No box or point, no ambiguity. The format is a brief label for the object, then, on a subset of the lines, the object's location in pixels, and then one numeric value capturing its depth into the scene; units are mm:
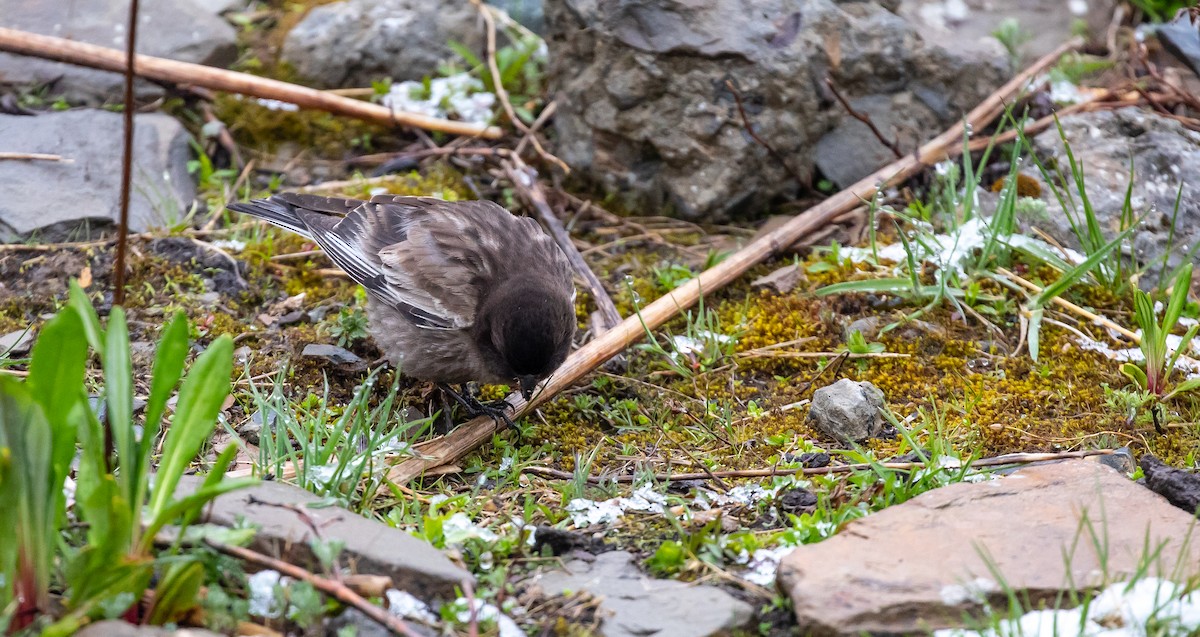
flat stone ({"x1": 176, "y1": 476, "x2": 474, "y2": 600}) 6445
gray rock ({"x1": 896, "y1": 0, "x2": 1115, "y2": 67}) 15633
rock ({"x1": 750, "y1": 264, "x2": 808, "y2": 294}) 11430
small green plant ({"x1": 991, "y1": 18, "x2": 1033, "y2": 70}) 14777
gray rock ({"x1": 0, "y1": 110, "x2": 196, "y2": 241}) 11797
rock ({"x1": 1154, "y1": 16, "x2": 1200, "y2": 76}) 14203
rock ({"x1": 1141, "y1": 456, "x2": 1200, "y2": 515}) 7660
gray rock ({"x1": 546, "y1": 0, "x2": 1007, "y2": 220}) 12461
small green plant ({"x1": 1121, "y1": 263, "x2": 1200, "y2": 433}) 9141
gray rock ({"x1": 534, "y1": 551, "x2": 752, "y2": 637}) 6410
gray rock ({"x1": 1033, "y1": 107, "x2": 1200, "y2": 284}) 11187
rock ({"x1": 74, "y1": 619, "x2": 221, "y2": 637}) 5586
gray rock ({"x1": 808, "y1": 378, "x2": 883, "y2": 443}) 9156
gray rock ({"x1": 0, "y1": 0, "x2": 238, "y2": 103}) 13773
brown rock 6312
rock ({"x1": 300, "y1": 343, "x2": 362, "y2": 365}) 10383
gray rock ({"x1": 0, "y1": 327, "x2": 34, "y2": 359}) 9999
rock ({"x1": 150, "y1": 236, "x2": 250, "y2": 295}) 11469
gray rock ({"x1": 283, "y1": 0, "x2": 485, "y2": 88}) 14586
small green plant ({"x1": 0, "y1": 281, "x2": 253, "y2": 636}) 5648
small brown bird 9437
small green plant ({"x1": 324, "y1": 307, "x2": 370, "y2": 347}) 10781
